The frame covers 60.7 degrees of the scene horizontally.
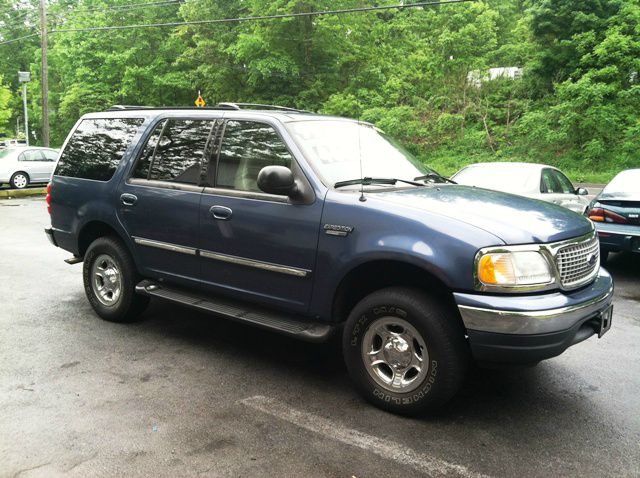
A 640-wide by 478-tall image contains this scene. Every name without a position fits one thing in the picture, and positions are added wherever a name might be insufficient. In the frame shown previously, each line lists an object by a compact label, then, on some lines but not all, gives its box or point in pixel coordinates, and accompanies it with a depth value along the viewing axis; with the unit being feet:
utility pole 77.30
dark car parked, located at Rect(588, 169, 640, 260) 22.63
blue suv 10.39
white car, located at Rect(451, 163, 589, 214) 26.05
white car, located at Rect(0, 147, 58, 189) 62.75
